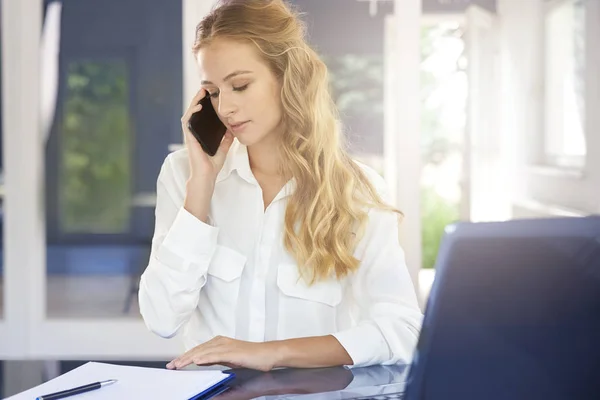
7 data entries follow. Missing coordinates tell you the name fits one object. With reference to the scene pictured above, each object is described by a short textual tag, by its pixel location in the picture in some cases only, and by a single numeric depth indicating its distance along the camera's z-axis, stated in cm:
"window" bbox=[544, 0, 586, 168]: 495
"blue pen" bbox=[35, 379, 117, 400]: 181
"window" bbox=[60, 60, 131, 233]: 503
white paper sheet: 184
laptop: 129
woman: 226
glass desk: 186
